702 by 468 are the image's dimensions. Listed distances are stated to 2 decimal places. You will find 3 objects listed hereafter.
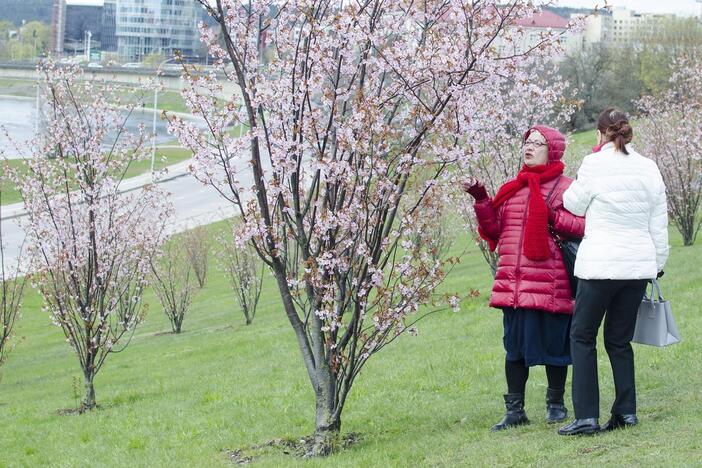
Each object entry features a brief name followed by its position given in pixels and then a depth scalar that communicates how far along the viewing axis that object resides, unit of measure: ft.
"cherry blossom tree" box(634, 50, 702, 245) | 71.05
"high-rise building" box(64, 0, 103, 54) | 495.00
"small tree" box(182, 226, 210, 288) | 81.01
